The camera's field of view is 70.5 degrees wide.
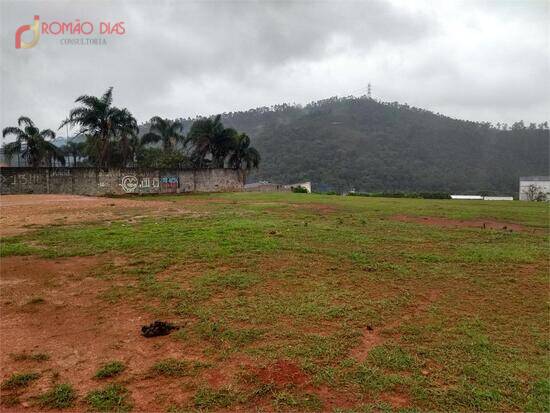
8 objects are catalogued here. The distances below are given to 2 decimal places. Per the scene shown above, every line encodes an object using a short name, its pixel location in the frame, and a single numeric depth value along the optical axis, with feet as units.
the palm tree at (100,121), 108.68
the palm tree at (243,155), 151.53
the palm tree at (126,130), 115.55
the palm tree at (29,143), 124.57
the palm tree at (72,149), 209.56
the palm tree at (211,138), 146.61
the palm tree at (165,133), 148.28
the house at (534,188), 187.52
